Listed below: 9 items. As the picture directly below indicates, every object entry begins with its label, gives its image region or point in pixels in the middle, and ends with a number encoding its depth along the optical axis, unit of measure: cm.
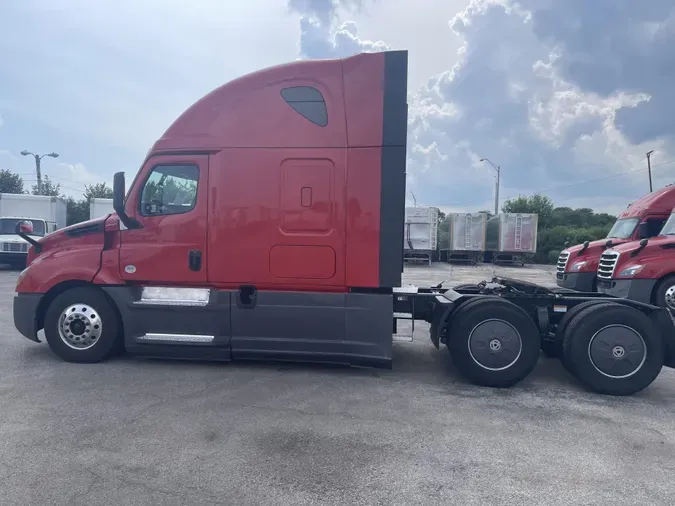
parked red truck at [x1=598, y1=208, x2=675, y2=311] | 998
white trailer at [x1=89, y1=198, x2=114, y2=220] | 2456
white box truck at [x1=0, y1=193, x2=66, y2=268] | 2056
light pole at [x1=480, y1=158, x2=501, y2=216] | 4306
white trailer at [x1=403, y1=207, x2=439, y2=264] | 2880
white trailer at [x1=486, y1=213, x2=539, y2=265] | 2978
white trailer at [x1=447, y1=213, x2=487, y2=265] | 3020
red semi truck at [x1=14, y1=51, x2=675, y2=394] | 593
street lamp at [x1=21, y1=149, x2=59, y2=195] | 3868
